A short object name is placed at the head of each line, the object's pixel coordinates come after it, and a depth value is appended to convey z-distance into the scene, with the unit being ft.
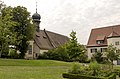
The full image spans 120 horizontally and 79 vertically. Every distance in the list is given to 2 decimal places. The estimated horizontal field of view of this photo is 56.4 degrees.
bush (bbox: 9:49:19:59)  97.84
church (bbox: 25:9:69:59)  110.13
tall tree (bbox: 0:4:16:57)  67.46
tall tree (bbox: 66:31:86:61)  81.81
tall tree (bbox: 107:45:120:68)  75.28
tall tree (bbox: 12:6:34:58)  94.01
